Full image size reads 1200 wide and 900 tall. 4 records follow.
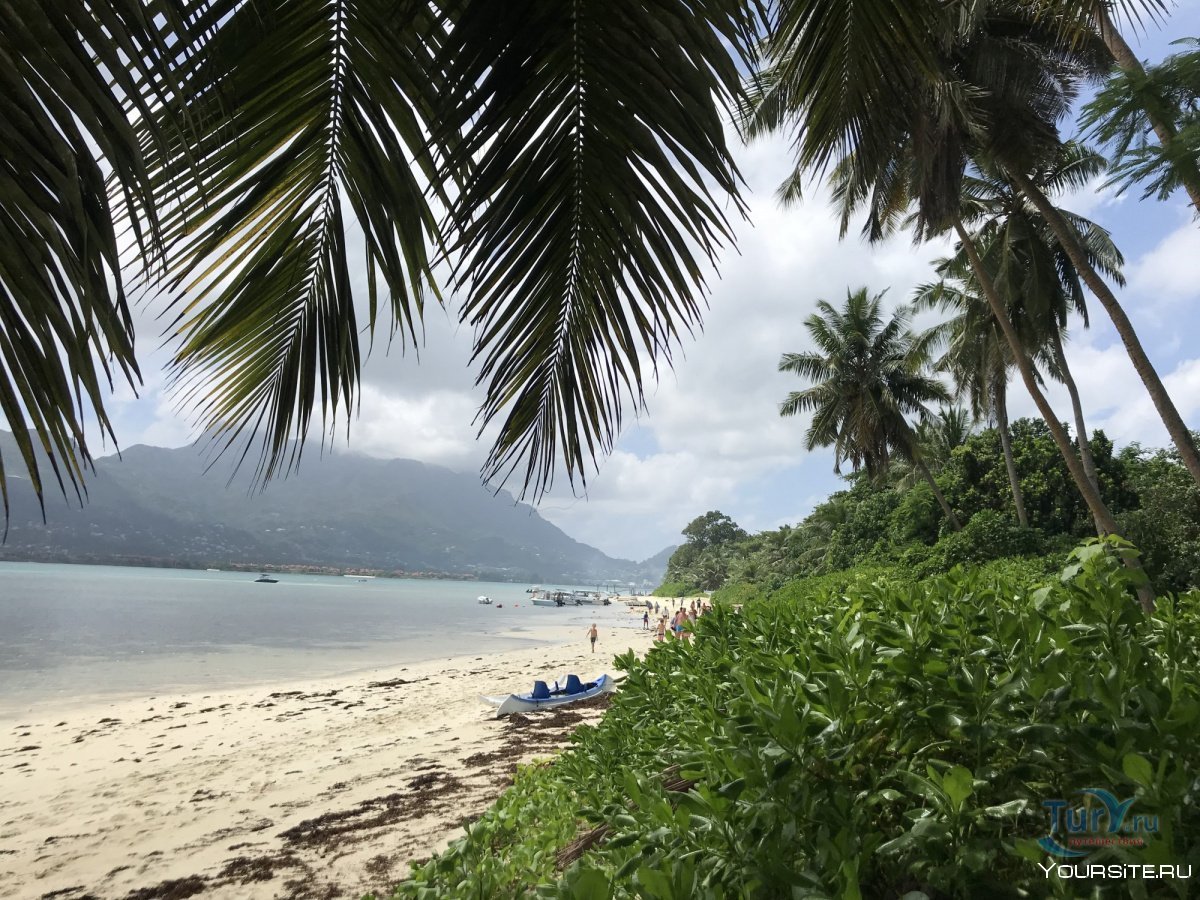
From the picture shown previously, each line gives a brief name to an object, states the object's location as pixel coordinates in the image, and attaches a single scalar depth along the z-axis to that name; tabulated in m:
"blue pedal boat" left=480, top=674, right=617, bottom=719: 11.83
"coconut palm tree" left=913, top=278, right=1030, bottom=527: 18.44
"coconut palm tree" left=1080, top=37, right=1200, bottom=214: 3.22
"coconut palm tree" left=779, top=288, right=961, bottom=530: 22.08
